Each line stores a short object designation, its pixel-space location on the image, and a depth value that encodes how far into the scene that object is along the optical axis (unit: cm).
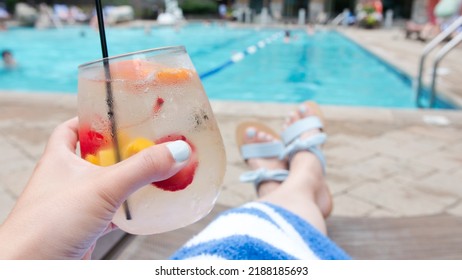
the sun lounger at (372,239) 63
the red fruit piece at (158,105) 34
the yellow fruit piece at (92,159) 34
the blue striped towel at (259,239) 48
